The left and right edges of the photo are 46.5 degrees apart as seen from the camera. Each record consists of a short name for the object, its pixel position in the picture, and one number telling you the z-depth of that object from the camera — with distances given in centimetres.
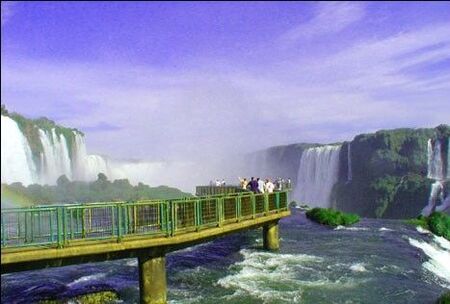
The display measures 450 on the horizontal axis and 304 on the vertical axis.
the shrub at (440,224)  3464
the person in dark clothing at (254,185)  2633
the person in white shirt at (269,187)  2752
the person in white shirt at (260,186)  2621
